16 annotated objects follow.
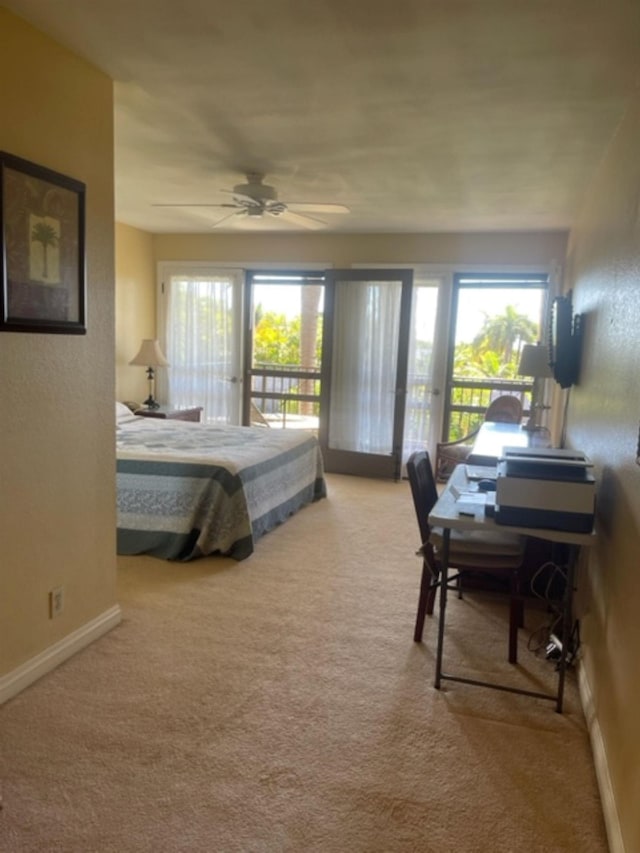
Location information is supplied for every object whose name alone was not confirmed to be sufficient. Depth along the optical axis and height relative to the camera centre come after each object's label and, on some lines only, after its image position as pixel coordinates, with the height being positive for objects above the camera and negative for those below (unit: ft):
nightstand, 19.35 -2.32
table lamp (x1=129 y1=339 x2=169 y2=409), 19.84 -0.46
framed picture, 6.84 +1.07
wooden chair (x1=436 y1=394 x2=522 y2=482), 17.85 -2.34
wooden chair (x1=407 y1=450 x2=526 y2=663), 8.64 -2.87
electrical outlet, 7.95 -3.51
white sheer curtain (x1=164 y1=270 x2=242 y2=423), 21.34 +0.09
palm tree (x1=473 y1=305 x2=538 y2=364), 18.95 +0.77
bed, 12.14 -3.22
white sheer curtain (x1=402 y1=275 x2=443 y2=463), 19.56 -0.46
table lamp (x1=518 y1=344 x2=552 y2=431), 14.16 -0.09
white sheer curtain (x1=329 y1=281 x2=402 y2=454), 19.51 -0.45
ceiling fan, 12.35 +3.10
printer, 7.08 -1.62
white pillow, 17.34 -2.11
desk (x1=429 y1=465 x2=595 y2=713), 7.15 -2.11
